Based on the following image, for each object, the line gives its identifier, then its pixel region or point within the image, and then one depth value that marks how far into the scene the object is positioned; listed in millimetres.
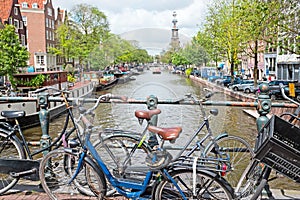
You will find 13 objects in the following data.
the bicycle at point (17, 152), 3830
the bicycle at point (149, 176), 3027
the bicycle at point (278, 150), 2758
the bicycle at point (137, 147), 3521
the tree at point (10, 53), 28867
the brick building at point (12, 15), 47500
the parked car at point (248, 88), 29900
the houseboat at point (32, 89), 17203
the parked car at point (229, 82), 35644
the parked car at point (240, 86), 31409
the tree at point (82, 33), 49156
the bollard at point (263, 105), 3729
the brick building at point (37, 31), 59156
